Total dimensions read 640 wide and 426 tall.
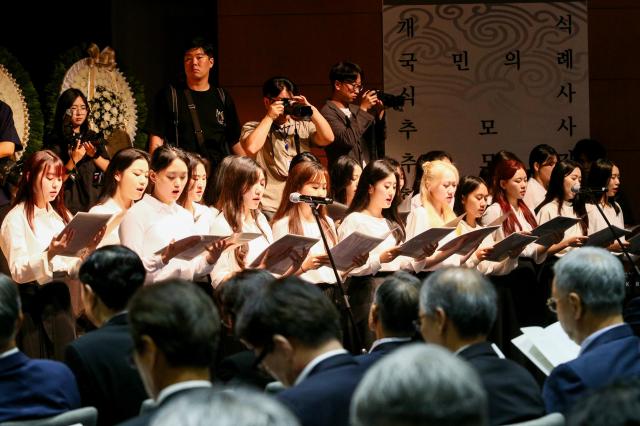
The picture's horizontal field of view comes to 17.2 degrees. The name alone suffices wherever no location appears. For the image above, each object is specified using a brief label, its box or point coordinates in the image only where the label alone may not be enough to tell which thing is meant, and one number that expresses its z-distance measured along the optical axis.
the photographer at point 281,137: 13.02
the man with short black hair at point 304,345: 4.73
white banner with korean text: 17.27
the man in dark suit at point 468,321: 5.45
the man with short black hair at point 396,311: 6.46
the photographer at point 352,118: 13.60
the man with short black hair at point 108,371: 6.15
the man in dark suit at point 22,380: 5.51
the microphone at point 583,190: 11.80
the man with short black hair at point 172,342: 4.41
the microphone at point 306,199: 9.71
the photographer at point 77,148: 11.96
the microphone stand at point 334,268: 9.22
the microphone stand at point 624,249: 11.23
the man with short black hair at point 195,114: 13.00
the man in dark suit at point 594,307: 5.76
